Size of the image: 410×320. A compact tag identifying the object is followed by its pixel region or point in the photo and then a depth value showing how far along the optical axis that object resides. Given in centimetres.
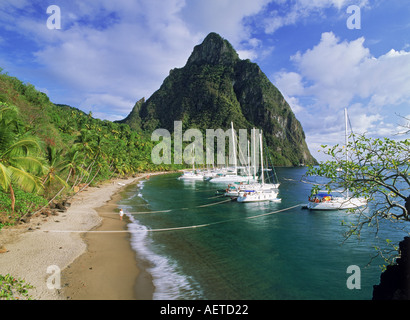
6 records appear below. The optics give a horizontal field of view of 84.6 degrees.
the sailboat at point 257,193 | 4097
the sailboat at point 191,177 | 8156
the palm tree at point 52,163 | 2362
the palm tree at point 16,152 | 1156
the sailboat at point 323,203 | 3512
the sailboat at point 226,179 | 7501
